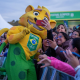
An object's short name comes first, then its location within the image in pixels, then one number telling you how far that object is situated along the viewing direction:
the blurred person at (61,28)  3.27
